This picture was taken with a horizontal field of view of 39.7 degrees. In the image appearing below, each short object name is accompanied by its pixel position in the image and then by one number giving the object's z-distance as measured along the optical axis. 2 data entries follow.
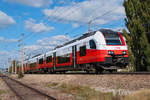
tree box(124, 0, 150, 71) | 21.48
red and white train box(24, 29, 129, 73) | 16.19
